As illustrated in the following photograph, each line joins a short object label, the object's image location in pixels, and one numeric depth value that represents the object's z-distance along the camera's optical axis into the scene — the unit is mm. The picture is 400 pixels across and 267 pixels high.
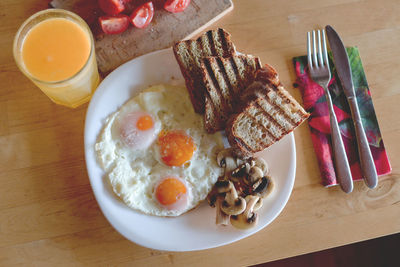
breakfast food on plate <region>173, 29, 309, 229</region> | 639
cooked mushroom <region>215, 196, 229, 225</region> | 642
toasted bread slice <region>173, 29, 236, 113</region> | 656
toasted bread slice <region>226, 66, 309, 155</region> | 636
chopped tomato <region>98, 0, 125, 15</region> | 680
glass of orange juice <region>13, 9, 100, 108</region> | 631
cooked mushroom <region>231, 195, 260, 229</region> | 640
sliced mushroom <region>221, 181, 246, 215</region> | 635
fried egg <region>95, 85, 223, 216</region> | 648
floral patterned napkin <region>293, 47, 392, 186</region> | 699
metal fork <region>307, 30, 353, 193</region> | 687
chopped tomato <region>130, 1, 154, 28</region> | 688
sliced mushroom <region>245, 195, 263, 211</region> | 648
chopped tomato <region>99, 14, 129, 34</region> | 682
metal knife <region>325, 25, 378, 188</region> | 691
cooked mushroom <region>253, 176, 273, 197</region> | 648
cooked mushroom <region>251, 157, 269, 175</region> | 659
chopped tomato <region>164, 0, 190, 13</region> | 688
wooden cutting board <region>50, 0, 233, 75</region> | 695
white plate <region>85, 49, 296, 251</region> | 642
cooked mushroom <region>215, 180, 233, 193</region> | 643
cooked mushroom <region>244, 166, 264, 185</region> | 646
